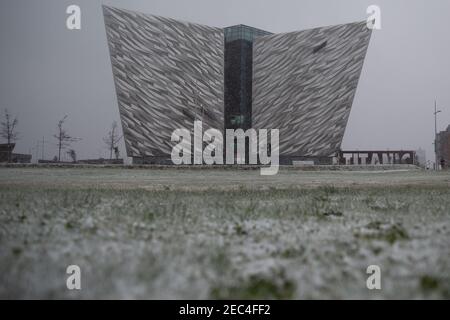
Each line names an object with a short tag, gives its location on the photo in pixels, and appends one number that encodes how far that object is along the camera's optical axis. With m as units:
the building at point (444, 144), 92.56
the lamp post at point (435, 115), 54.32
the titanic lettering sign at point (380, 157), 66.06
